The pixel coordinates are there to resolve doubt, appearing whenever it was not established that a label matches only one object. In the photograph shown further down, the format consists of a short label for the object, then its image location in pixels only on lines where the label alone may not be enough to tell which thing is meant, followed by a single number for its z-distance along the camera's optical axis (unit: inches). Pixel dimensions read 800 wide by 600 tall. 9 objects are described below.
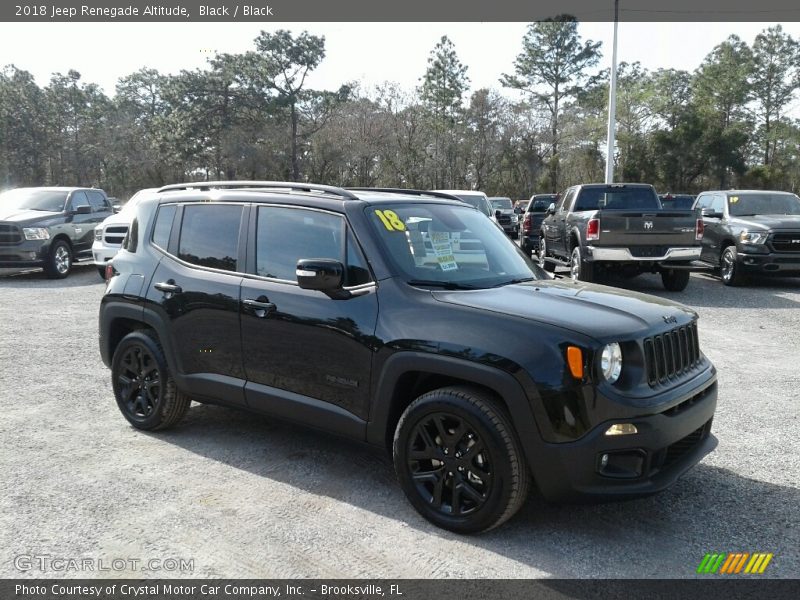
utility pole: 1047.6
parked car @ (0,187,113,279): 556.1
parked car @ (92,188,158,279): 504.4
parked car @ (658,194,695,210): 993.6
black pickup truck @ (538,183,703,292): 446.9
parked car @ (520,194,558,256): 727.1
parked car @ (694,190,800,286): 493.4
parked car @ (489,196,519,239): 911.2
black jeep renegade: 125.6
